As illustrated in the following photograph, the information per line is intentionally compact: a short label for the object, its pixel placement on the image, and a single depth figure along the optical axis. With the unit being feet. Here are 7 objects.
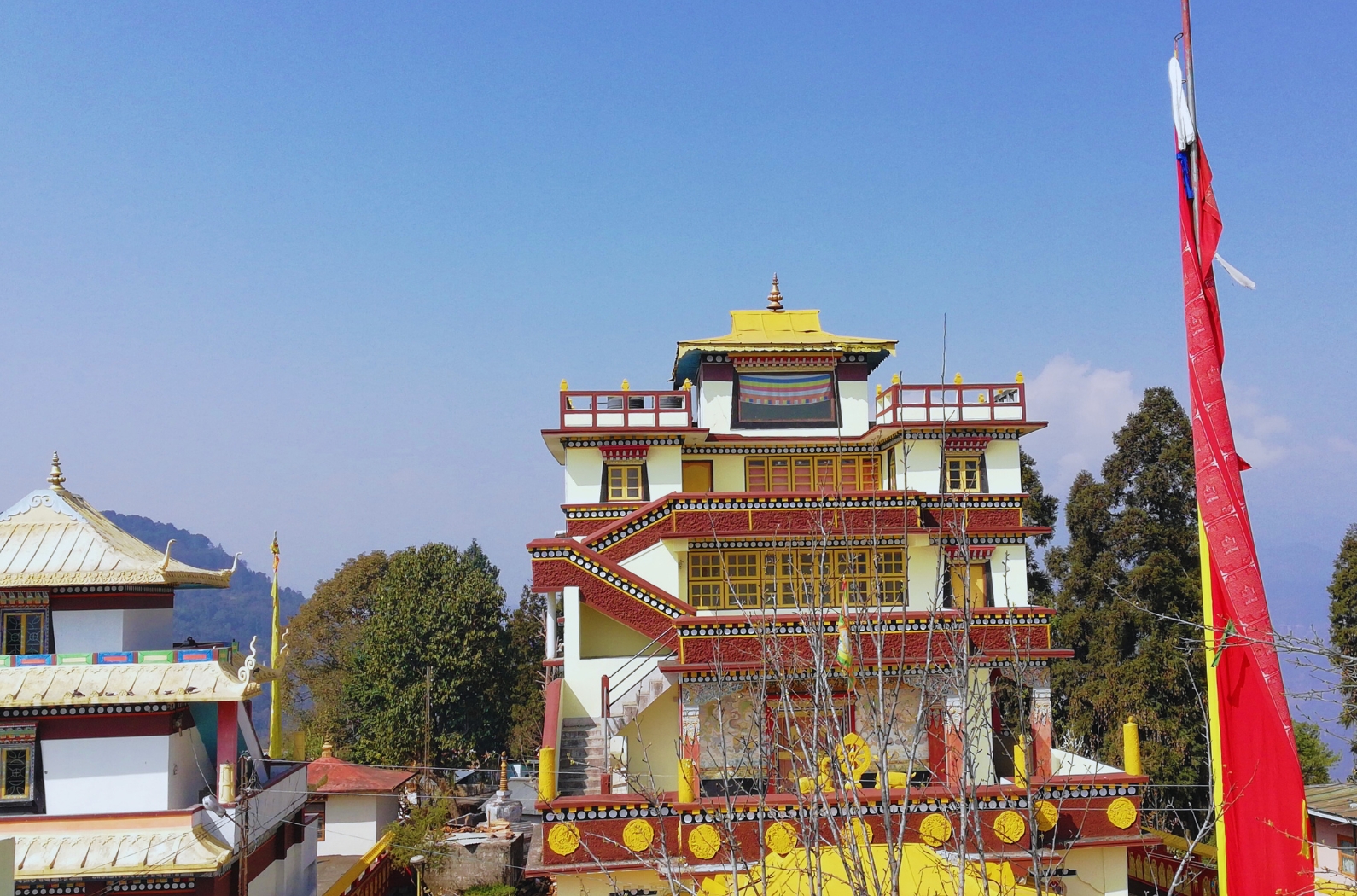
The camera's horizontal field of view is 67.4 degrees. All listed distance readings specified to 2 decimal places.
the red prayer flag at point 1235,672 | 52.24
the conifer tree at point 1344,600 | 81.10
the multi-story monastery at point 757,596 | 57.57
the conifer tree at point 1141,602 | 88.43
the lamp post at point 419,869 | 82.58
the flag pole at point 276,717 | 87.45
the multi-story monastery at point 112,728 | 59.11
